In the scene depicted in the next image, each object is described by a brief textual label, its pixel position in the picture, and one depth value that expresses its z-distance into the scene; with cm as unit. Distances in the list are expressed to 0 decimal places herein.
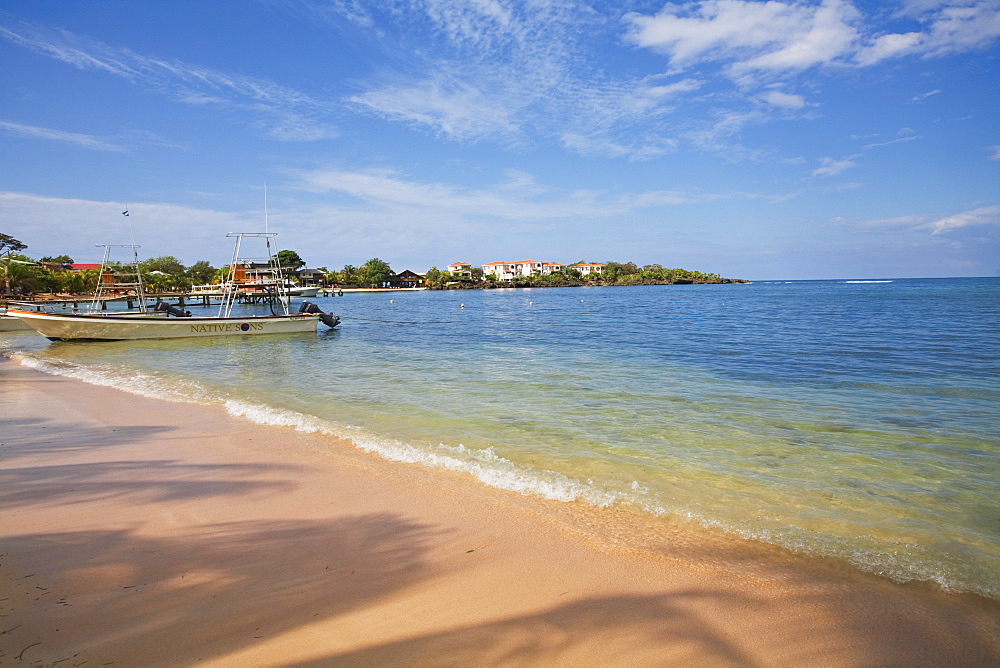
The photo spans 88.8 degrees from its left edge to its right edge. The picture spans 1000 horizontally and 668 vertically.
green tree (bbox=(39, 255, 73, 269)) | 9379
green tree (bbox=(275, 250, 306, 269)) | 11856
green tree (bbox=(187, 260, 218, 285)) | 11989
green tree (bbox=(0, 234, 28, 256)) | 7050
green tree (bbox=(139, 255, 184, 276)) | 10762
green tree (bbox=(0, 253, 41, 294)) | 5566
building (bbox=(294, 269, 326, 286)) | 11324
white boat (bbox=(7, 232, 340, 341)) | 2309
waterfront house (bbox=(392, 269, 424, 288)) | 16675
